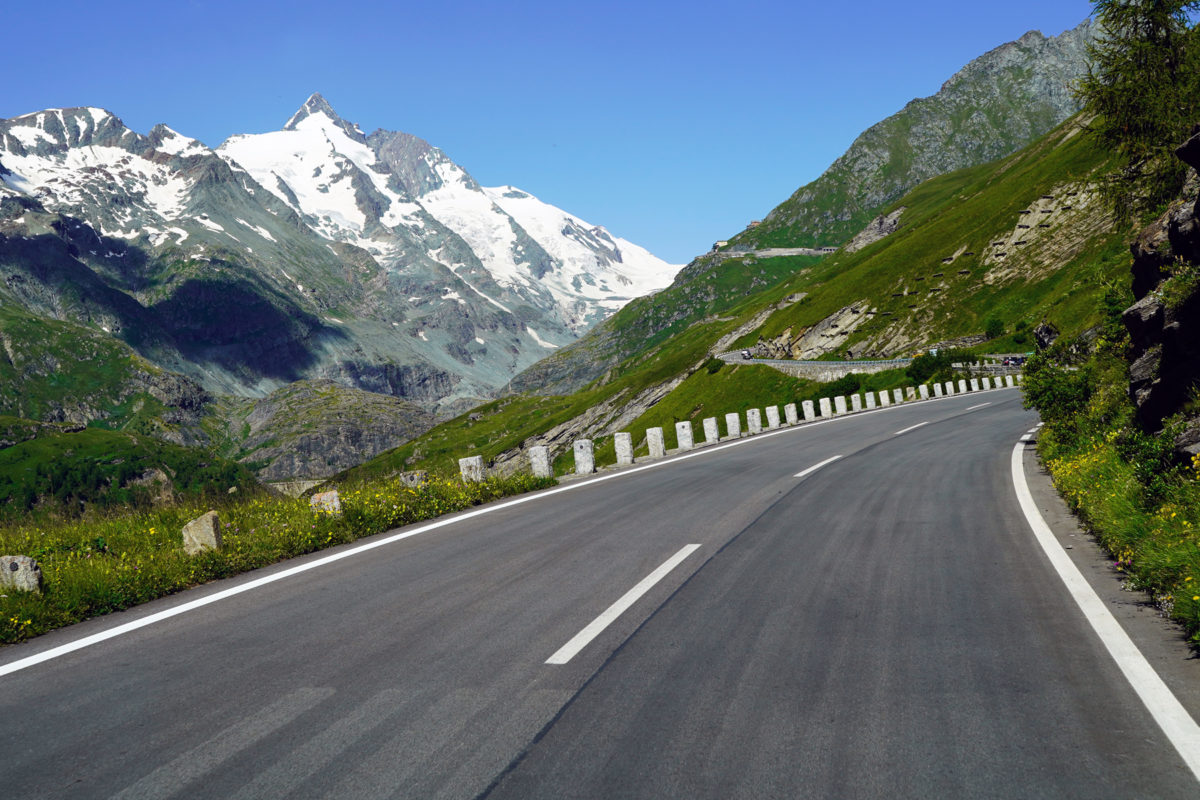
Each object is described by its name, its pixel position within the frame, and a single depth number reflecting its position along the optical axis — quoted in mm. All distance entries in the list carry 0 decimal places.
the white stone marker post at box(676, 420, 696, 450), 22656
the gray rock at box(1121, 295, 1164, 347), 10336
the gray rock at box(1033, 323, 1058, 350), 59250
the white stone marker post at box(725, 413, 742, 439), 27234
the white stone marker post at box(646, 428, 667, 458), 20814
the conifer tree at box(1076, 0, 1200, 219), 24656
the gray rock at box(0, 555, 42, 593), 6828
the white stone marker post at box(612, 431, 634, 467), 19141
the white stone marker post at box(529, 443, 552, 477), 15430
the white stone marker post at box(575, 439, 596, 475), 17453
